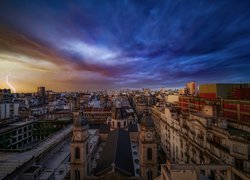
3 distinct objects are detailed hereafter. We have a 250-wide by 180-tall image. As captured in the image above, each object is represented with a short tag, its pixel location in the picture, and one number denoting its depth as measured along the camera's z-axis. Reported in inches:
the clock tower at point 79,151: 632.3
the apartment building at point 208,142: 489.4
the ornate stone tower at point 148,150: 629.7
